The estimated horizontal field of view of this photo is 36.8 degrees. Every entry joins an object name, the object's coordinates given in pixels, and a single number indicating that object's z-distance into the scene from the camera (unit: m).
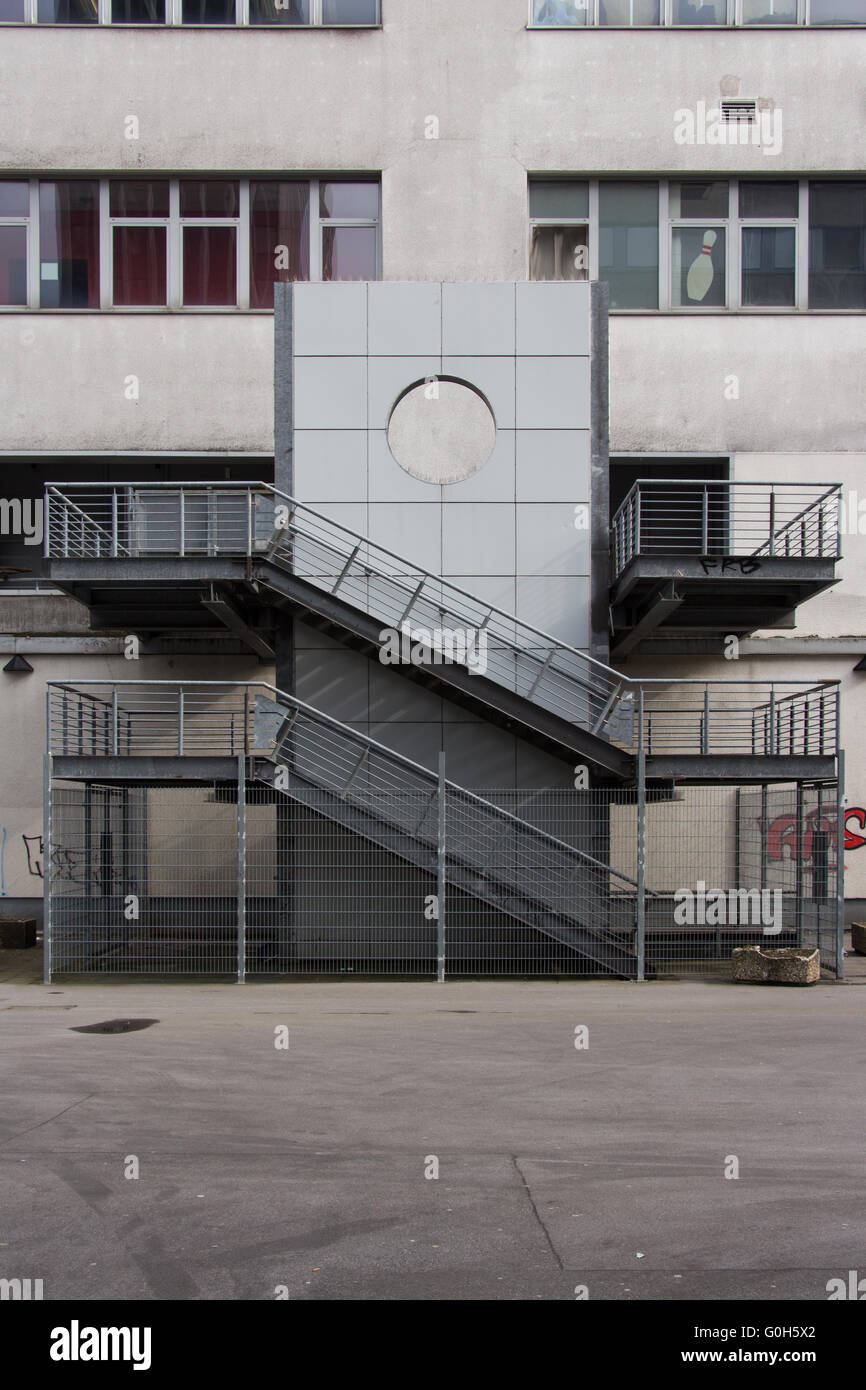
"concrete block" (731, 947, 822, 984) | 14.71
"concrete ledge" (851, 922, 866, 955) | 18.05
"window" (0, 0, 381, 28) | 21.50
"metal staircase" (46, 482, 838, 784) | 15.67
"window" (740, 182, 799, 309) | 21.47
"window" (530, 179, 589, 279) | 21.44
